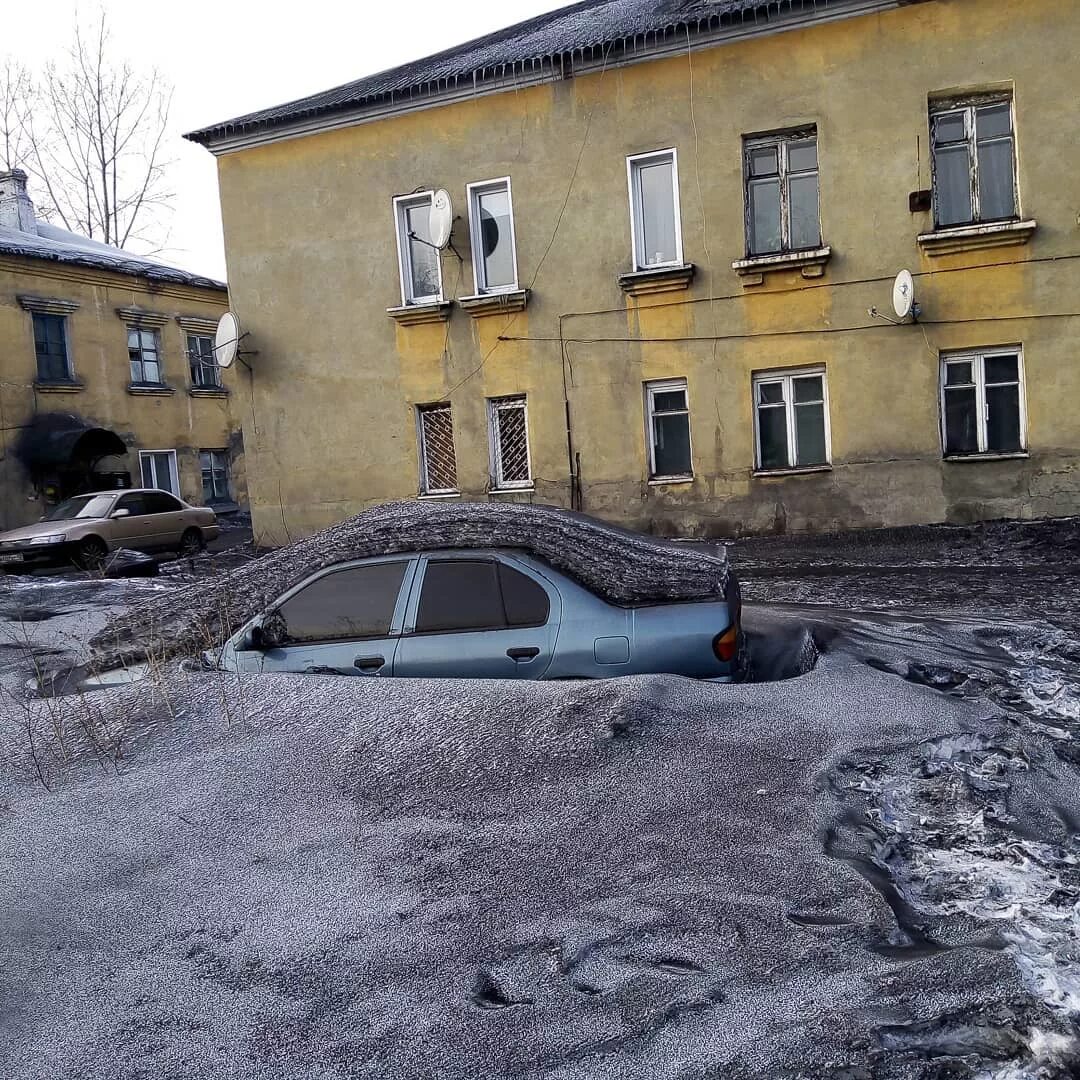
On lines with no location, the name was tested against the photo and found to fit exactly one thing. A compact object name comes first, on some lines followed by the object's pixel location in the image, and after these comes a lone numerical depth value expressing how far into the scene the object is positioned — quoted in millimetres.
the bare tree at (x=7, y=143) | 34781
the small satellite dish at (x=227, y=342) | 17266
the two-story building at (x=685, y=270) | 13367
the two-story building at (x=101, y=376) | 23469
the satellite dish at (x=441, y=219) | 15516
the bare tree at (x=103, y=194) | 35969
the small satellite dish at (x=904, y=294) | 13305
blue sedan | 5254
